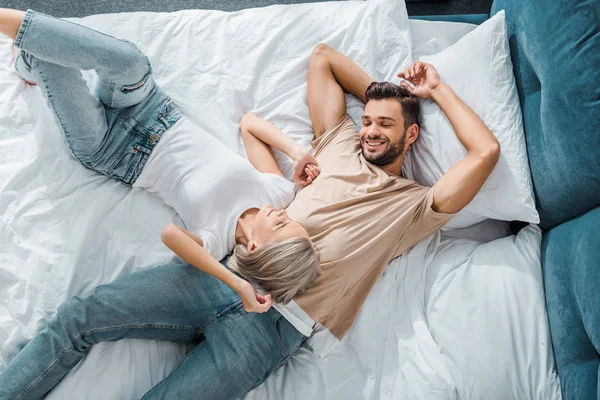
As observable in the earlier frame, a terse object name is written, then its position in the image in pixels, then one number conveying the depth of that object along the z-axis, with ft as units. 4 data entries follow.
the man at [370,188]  5.29
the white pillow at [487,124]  5.44
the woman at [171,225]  4.89
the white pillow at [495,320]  4.81
